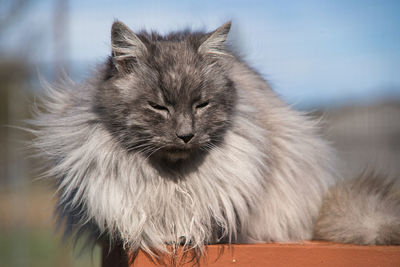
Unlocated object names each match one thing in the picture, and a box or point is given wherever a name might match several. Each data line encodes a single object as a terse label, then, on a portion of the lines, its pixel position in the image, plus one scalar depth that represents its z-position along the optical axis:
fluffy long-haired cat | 2.17
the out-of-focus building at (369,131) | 7.18
